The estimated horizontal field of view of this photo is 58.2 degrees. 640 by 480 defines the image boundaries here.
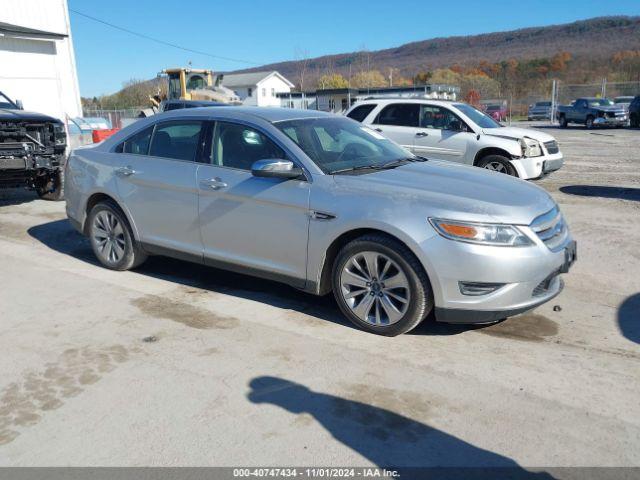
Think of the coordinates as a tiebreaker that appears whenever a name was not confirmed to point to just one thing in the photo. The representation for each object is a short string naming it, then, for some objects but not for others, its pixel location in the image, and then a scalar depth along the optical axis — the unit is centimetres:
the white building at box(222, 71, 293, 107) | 7719
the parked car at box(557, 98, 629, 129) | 2884
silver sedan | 397
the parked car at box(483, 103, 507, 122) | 4264
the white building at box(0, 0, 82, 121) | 2086
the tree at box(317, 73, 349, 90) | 7738
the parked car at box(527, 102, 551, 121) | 4247
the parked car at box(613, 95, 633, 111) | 3746
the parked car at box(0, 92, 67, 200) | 889
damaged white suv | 1012
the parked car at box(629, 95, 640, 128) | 2777
